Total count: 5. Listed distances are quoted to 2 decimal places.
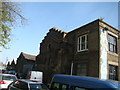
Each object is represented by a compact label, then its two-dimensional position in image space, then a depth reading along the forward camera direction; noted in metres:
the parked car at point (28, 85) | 5.27
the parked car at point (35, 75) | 11.79
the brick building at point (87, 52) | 9.27
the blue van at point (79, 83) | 2.48
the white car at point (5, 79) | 7.60
